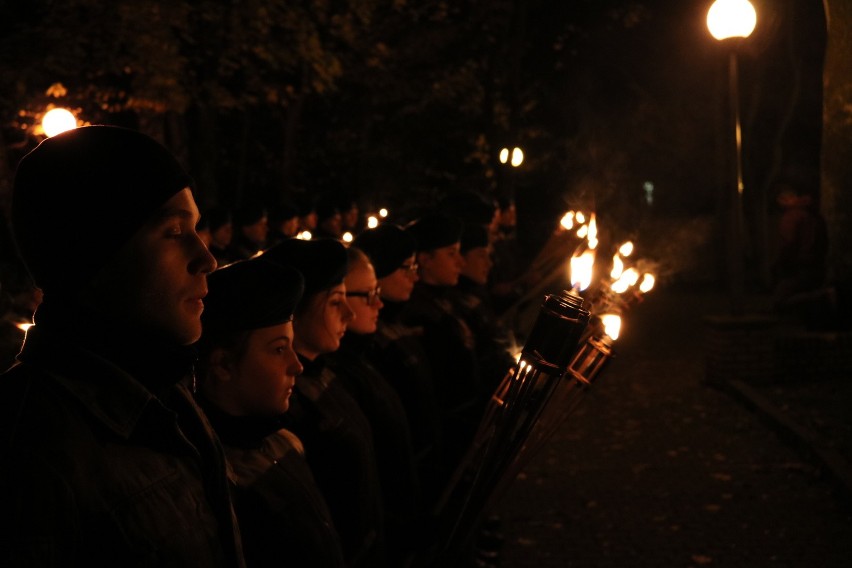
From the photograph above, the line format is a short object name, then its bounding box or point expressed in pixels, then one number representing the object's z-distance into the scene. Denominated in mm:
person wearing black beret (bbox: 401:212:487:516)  5570
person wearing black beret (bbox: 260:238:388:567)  3375
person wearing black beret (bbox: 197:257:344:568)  2654
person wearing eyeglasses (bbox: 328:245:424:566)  3943
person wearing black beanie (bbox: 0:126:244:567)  1642
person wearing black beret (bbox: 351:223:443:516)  4770
